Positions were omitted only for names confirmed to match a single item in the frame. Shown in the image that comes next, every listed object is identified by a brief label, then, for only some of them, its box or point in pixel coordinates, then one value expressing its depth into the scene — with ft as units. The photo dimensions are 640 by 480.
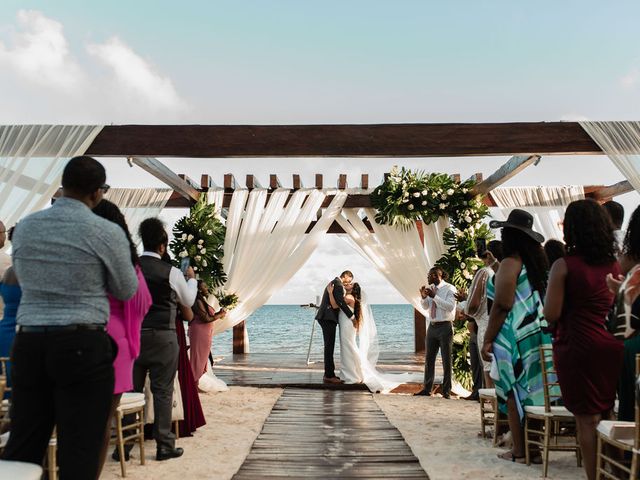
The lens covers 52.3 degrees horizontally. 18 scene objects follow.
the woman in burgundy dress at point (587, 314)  10.20
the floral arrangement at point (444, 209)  27.32
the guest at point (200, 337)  24.48
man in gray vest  13.84
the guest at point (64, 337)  6.77
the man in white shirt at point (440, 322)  24.81
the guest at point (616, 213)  12.28
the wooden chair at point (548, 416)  12.48
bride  28.02
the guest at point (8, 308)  10.55
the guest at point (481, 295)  18.16
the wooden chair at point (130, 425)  12.69
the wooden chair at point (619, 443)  9.10
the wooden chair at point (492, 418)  15.47
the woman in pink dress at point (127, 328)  8.52
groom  28.35
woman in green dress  12.81
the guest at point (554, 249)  14.16
